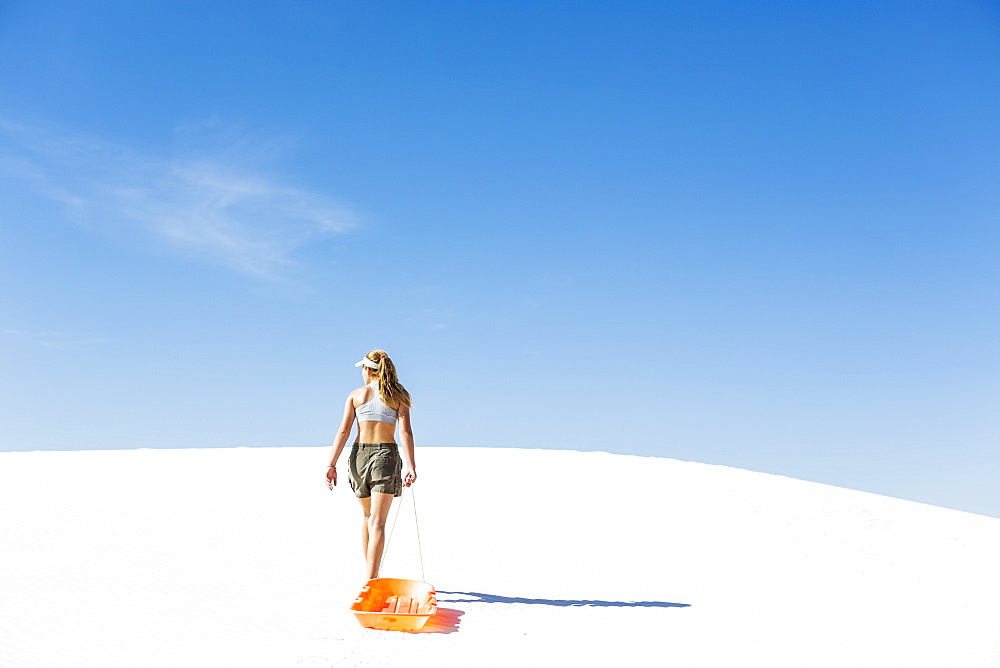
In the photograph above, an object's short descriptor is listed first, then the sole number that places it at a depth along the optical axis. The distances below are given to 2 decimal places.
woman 5.93
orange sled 5.43
